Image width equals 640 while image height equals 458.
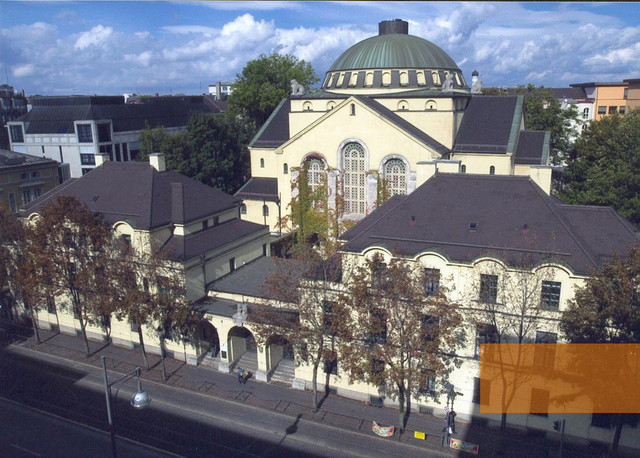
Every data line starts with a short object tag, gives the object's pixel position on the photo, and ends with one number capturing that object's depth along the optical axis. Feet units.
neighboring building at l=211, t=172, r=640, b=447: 86.38
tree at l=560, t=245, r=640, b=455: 73.26
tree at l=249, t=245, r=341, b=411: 96.43
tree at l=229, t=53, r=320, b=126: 268.82
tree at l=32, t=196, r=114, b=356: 113.91
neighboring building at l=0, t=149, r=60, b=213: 182.09
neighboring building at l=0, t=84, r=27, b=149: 331.04
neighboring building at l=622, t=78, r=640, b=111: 298.97
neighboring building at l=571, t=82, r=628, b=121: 336.08
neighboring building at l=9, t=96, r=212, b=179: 261.85
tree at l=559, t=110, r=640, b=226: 151.02
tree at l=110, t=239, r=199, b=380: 107.14
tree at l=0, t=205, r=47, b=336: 118.93
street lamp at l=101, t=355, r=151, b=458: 66.28
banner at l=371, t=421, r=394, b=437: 92.58
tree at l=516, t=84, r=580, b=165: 222.89
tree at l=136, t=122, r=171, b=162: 226.75
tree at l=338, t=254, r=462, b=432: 84.79
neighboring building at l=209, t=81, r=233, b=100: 472.03
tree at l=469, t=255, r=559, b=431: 84.33
